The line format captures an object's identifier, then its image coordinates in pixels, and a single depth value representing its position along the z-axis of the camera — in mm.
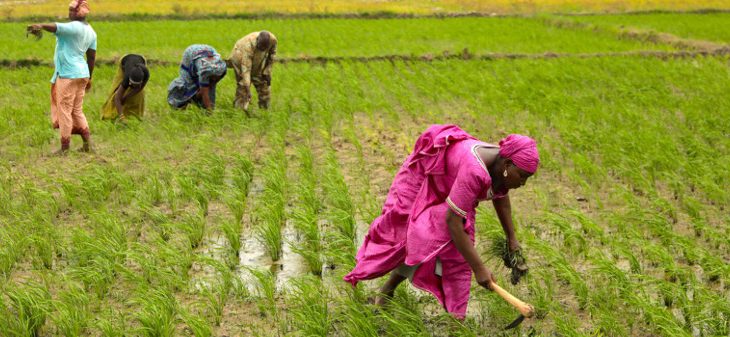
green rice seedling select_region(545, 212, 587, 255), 4387
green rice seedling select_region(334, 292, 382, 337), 3256
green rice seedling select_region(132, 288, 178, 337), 3256
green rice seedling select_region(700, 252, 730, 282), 3908
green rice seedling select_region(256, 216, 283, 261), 4371
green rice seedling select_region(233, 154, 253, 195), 5504
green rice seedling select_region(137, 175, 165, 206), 5168
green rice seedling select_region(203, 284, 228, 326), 3527
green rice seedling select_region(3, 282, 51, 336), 3291
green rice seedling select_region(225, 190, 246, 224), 4840
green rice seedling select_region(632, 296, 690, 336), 3252
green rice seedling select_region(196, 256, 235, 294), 3819
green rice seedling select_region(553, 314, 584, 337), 3215
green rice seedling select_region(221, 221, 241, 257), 4355
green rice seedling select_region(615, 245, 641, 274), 4035
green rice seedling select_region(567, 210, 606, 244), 4504
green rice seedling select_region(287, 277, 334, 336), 3332
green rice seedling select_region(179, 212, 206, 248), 4473
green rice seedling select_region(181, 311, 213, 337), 3232
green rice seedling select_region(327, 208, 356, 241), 4547
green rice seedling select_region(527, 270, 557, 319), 3594
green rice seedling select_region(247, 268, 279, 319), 3609
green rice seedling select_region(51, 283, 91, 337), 3264
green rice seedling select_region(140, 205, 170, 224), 4723
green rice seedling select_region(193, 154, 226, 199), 5434
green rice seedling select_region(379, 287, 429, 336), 3258
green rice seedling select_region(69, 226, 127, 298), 3789
